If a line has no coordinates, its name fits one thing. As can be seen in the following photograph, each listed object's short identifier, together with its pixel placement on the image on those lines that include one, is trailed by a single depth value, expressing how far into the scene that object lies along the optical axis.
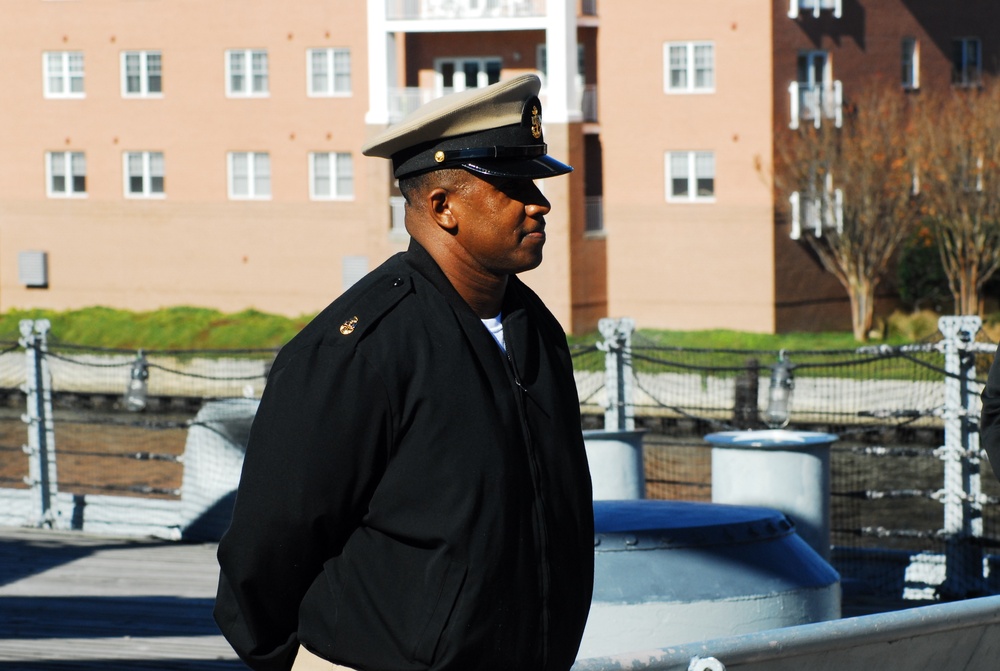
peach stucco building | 37.59
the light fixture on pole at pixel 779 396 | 12.23
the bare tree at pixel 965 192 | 35.06
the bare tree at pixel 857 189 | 36.12
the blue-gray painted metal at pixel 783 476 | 7.61
